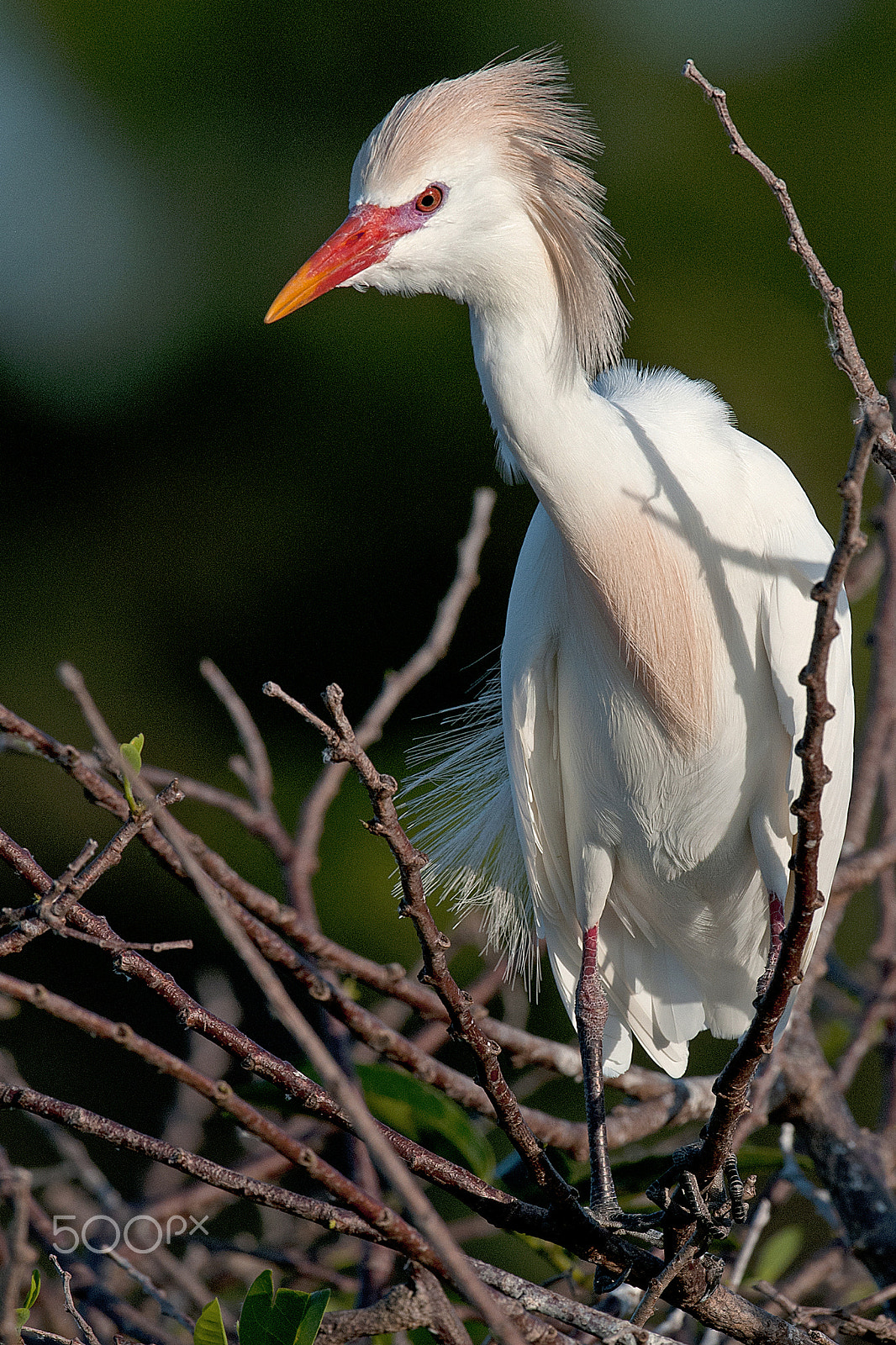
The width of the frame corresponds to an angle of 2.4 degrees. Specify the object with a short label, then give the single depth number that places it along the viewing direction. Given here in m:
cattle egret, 7.10
